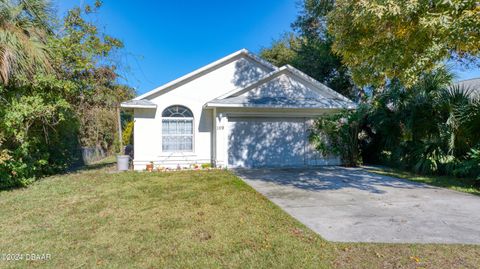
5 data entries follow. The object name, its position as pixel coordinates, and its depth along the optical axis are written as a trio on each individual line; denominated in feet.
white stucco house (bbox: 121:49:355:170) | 38.93
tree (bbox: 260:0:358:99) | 60.54
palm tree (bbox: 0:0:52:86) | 22.77
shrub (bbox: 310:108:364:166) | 39.99
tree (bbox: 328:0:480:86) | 15.88
